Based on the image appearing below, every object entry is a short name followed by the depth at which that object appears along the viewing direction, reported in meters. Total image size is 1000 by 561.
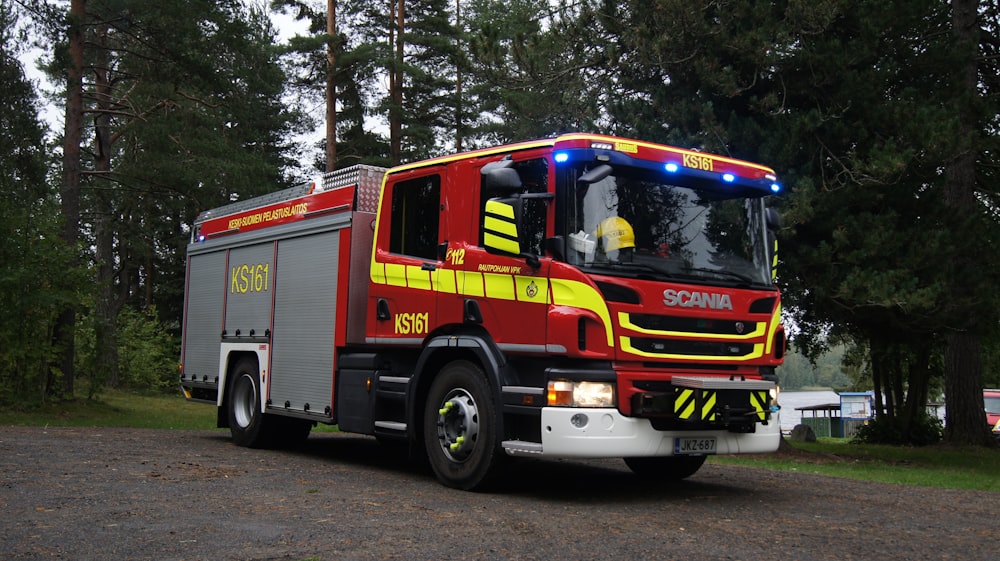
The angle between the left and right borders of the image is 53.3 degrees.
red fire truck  7.64
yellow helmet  7.81
